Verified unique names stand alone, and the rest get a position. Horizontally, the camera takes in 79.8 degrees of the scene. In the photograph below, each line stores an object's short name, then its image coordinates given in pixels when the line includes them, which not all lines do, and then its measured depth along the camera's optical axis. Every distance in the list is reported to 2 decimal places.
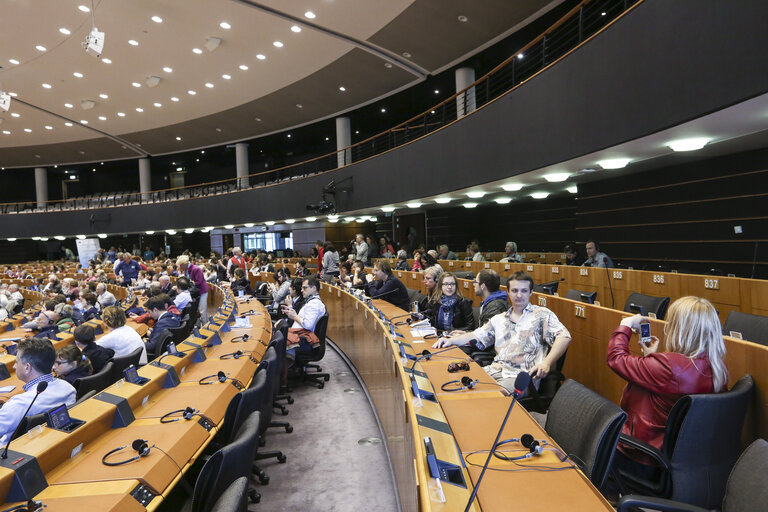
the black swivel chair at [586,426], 1.79
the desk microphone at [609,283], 6.28
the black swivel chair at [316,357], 5.11
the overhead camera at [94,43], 8.58
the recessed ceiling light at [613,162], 6.12
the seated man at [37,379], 2.65
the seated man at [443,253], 10.10
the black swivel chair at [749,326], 3.17
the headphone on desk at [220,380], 3.28
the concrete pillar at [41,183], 25.23
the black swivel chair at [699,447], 1.98
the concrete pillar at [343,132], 16.56
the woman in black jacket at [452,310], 4.44
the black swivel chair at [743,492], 1.43
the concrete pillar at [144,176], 23.47
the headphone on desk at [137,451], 2.11
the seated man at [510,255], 8.97
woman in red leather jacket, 2.10
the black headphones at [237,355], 4.00
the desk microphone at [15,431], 1.92
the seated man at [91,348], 3.93
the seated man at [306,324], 5.06
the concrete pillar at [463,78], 11.94
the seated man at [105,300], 8.11
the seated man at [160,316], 5.39
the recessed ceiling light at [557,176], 7.18
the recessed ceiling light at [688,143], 5.01
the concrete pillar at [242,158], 20.39
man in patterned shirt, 3.05
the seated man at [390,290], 6.05
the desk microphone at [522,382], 1.48
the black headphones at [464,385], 2.48
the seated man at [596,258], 7.14
